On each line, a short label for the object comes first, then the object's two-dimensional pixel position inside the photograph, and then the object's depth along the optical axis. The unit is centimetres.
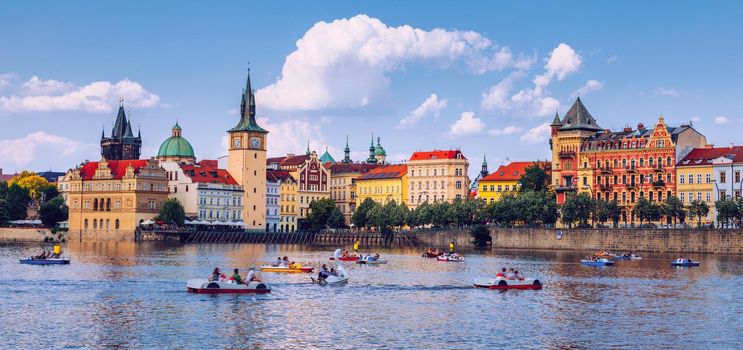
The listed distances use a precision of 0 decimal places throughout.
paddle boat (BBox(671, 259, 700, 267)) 11181
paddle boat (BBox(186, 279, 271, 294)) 7544
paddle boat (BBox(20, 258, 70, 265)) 10788
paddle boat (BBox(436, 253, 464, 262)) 12369
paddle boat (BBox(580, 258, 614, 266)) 11550
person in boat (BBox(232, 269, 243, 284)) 7656
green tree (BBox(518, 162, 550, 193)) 19338
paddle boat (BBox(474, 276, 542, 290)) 8300
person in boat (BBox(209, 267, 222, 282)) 7619
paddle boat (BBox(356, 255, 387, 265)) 12012
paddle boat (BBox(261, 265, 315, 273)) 10025
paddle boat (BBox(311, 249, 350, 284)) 8619
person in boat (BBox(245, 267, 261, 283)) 7750
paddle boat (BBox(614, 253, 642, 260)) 13012
